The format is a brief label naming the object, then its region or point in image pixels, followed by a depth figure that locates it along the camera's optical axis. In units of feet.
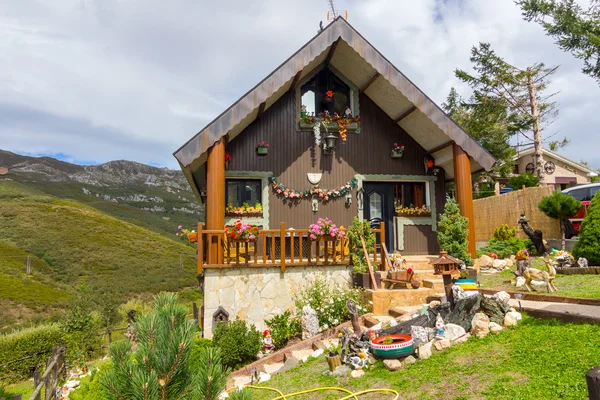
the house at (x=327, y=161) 31.48
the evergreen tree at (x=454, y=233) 31.89
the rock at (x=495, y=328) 19.06
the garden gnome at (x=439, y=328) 19.74
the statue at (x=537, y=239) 41.83
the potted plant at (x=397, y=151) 40.65
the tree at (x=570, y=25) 53.36
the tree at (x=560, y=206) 41.39
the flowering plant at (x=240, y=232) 28.58
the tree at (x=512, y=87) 74.08
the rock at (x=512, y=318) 19.43
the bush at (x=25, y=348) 45.62
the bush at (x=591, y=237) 31.73
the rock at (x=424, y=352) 18.20
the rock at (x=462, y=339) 18.96
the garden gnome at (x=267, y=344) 27.09
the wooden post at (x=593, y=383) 6.37
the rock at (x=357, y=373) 18.39
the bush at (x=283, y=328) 27.73
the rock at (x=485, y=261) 38.70
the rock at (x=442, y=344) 18.60
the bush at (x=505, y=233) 49.26
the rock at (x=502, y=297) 20.97
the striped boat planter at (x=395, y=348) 18.38
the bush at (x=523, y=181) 69.46
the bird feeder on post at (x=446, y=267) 23.13
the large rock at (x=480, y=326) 18.97
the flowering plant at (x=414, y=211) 40.50
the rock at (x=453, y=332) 19.43
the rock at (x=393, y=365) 17.83
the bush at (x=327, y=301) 27.78
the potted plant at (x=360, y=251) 30.14
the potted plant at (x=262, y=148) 37.83
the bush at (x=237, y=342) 25.64
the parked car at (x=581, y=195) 45.32
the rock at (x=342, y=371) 19.15
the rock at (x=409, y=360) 18.06
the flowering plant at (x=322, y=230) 30.72
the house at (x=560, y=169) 97.14
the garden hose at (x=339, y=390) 15.88
